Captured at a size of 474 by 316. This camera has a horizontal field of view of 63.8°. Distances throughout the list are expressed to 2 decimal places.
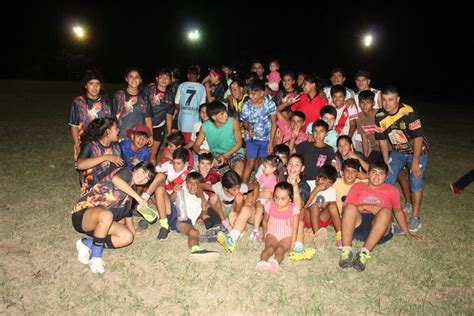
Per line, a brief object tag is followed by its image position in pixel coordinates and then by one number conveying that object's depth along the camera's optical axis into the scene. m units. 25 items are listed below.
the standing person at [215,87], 8.64
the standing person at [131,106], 6.20
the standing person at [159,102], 7.27
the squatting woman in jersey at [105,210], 4.26
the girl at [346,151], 5.96
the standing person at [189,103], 7.77
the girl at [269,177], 5.49
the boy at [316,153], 5.93
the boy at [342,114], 6.72
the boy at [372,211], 4.80
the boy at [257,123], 6.52
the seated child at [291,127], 6.62
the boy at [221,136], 6.18
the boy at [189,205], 5.23
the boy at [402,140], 5.57
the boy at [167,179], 5.25
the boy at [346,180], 5.46
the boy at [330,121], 6.34
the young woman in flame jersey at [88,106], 5.62
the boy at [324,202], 5.35
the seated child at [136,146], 5.79
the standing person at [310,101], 7.01
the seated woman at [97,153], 4.46
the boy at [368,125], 6.33
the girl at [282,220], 4.82
